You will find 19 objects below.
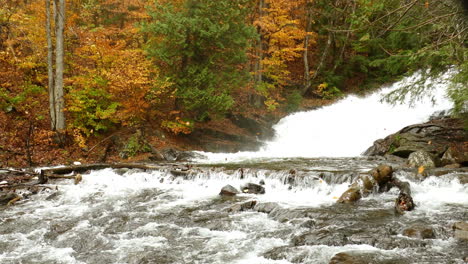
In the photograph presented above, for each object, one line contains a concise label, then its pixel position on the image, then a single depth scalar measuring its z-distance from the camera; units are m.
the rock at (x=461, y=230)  5.83
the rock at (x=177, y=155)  14.91
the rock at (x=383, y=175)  8.80
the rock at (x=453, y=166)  10.84
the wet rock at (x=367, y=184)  8.70
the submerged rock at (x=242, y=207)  7.87
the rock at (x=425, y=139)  13.21
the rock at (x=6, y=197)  8.42
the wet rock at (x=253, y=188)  9.44
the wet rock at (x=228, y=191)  9.23
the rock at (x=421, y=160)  11.16
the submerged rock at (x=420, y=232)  5.95
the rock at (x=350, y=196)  8.29
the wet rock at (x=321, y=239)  5.87
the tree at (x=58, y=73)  13.22
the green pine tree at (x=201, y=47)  15.71
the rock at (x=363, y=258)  5.06
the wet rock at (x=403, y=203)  7.34
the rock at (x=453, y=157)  11.39
